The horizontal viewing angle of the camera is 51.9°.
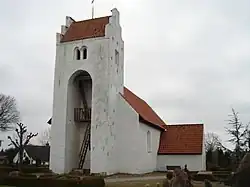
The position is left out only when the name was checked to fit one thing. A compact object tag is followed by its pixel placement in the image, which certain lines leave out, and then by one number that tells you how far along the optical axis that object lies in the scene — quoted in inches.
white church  810.7
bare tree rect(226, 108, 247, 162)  1015.5
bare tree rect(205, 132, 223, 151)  1818.7
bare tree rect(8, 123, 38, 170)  1252.9
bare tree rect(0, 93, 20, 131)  1540.0
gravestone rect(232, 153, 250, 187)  282.4
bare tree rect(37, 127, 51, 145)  2502.4
